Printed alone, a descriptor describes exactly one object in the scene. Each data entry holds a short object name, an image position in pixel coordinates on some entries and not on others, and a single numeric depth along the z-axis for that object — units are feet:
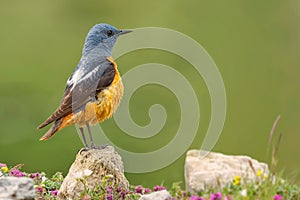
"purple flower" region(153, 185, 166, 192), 42.65
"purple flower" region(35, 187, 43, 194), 40.78
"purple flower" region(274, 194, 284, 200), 29.81
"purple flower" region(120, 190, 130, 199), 39.06
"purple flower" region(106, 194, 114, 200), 38.14
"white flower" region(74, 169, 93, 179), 36.12
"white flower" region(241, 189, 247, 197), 29.03
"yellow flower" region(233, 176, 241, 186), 31.68
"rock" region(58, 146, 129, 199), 39.11
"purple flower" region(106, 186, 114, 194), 38.75
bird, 40.22
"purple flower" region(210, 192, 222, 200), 30.22
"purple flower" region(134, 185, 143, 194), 43.37
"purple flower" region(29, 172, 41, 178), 45.31
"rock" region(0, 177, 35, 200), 29.66
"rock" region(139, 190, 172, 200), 35.83
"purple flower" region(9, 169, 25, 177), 42.80
